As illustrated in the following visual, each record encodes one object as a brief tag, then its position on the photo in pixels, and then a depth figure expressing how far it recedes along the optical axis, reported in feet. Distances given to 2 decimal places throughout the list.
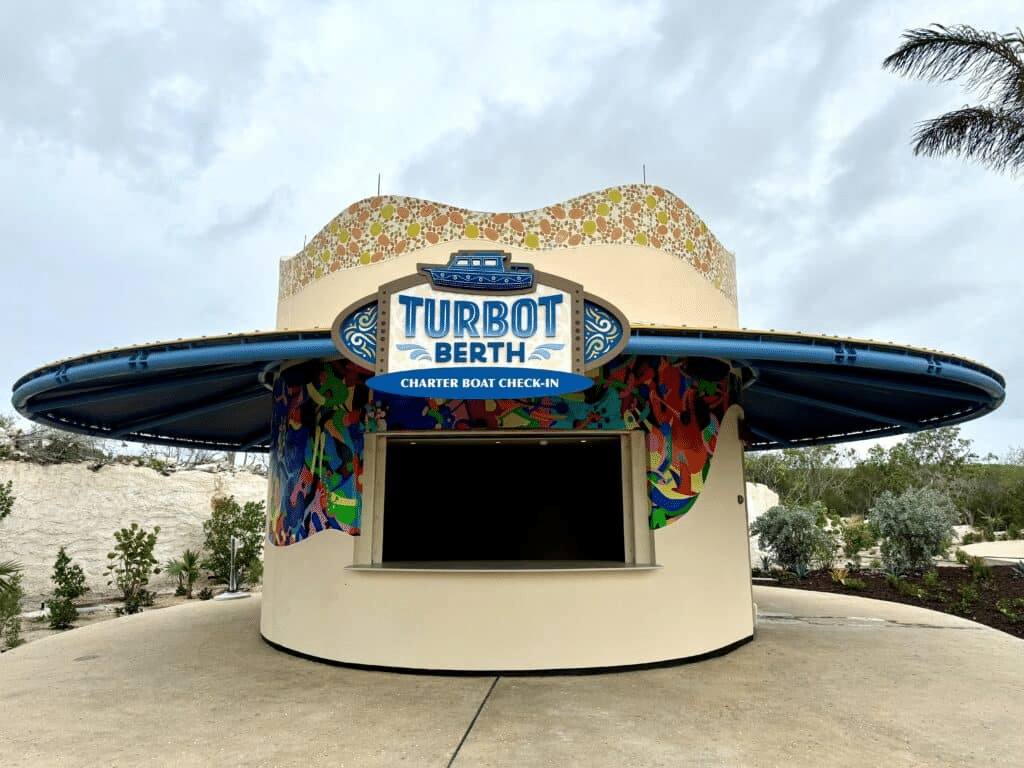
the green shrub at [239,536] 50.42
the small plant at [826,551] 52.13
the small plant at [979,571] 44.14
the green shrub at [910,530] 48.47
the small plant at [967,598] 35.60
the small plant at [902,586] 40.81
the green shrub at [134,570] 41.06
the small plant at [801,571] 49.95
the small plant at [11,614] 30.63
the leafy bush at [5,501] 43.80
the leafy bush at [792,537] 50.96
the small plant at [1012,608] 32.50
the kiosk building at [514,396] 17.65
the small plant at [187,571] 46.52
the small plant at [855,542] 61.52
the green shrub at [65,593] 36.09
